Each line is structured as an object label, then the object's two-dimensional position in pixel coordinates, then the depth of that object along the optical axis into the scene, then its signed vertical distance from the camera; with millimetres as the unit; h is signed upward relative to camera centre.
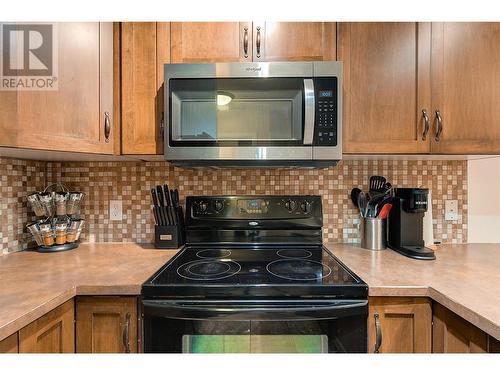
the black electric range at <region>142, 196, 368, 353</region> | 957 -430
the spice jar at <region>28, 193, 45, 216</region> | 1421 -103
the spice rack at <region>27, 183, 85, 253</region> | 1433 -195
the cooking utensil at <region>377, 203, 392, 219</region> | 1464 -136
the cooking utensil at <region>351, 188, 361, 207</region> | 1609 -60
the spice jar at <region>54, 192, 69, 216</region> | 1475 -96
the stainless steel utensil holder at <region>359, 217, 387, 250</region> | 1459 -250
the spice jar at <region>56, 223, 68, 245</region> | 1468 -253
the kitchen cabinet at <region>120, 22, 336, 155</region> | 1314 +617
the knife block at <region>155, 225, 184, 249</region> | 1506 -280
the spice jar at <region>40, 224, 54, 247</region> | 1429 -252
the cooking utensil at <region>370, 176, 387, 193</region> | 1578 +8
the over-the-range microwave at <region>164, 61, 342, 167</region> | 1235 +315
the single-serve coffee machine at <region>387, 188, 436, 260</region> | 1384 -173
